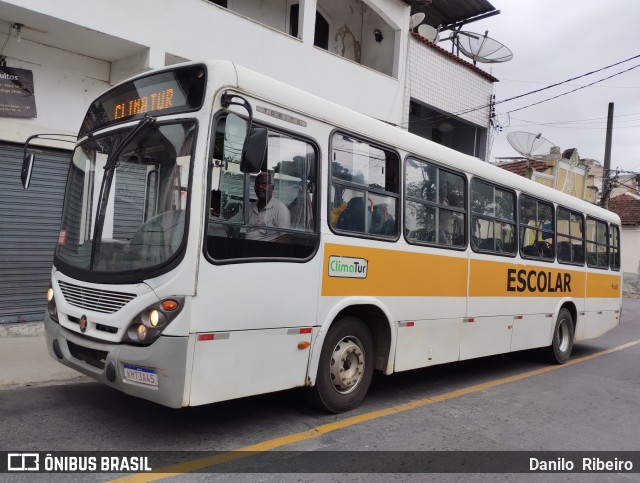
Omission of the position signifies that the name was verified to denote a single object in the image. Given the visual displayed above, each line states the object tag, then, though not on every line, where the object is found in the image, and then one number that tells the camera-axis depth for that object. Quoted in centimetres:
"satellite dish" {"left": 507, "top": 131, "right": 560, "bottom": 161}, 2084
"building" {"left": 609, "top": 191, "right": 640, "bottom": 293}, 3325
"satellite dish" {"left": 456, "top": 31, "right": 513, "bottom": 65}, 1738
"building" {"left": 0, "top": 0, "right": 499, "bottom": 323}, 818
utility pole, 2708
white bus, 386
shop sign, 816
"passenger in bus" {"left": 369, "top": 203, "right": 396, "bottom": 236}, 536
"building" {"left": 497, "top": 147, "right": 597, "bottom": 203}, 2405
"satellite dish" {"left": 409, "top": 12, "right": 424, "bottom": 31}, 1580
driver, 423
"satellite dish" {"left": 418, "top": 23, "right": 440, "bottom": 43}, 1652
